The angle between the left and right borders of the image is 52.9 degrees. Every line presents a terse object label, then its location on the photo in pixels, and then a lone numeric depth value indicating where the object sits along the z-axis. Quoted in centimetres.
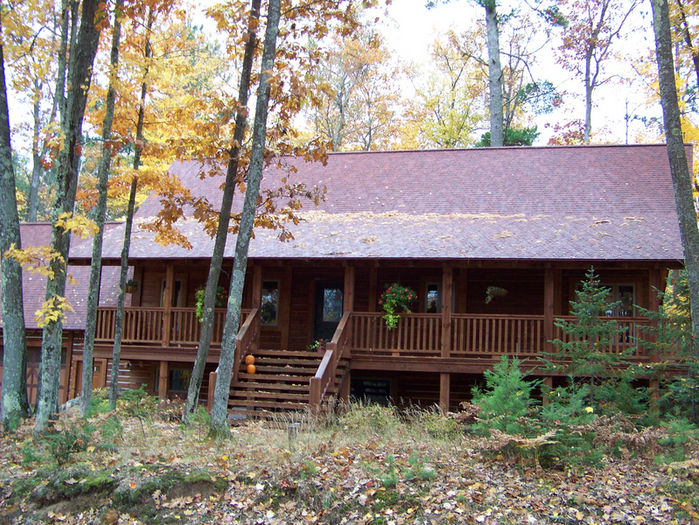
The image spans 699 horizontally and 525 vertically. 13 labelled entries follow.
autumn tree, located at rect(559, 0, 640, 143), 3042
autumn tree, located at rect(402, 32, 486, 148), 3344
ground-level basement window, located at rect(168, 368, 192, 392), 2030
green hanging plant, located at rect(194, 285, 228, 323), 1736
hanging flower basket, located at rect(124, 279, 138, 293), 1950
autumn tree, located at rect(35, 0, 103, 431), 1077
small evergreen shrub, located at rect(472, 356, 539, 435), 962
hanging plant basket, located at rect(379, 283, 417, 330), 1634
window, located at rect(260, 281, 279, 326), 1934
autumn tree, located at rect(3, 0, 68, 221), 1195
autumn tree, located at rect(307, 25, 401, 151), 3428
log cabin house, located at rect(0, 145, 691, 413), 1563
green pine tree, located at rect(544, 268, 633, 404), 1238
